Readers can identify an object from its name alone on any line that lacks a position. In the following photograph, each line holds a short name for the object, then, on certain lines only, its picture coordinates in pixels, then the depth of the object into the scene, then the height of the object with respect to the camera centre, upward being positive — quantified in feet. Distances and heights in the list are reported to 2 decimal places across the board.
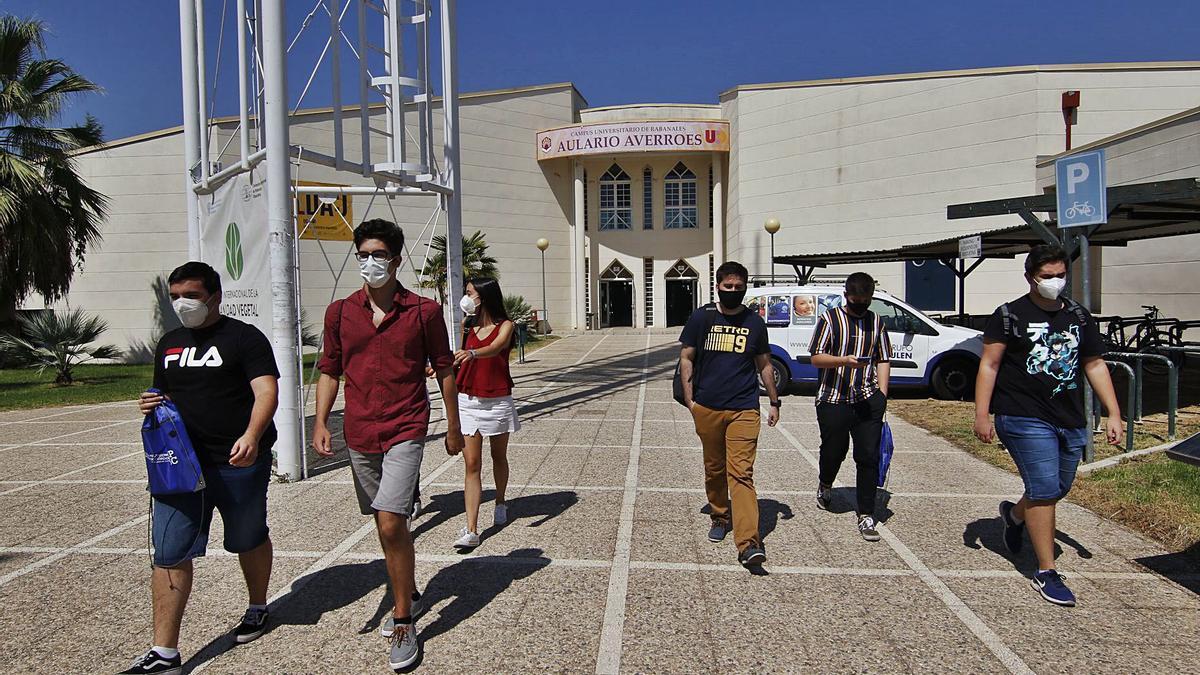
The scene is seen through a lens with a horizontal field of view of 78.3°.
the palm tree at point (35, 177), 53.62 +11.29
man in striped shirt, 16.52 -1.52
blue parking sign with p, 21.86 +3.64
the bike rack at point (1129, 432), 22.71 -3.87
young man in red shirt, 10.80 -1.06
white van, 37.45 -1.48
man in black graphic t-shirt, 12.83 -1.38
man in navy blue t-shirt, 14.64 -1.44
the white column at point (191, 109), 25.90 +7.74
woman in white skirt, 16.11 -1.33
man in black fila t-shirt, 10.29 -1.45
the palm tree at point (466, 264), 83.25 +6.47
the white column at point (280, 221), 21.90 +3.01
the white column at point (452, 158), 32.04 +7.04
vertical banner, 22.74 +2.42
